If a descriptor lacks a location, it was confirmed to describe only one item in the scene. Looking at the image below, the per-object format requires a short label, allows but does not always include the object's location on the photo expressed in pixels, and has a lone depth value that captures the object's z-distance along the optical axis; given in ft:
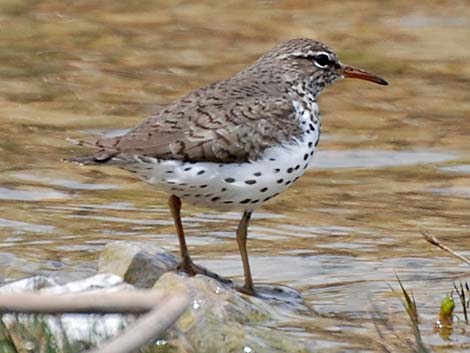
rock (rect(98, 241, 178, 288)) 43.65
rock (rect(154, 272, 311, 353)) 37.32
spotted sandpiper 42.80
